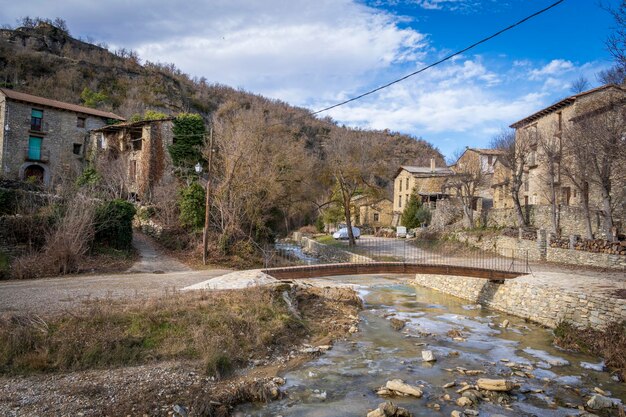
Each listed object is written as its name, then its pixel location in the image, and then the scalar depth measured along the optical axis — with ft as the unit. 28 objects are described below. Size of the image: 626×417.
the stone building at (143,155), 102.12
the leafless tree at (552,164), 91.61
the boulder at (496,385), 29.84
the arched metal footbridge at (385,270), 54.95
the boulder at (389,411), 24.89
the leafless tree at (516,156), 98.99
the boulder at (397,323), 48.03
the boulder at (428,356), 36.42
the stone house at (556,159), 90.07
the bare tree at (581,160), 78.26
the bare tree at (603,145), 67.67
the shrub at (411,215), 146.41
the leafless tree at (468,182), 117.70
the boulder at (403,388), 28.89
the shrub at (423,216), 144.46
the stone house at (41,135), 109.81
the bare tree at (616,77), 45.22
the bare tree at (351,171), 113.80
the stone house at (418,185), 160.25
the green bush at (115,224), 65.46
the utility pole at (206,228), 67.26
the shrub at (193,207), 76.43
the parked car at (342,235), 136.87
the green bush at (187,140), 99.86
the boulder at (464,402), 27.53
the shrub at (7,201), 64.13
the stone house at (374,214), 176.68
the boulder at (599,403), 27.91
